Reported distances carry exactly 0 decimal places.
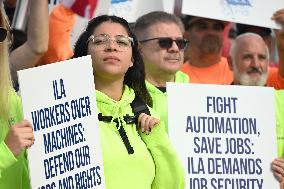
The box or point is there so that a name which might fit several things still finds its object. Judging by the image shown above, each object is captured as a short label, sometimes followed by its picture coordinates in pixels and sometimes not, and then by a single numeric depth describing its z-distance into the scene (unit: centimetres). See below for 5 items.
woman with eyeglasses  754
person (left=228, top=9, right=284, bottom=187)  1120
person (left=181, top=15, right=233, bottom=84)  1305
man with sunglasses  1009
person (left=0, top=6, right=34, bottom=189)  680
